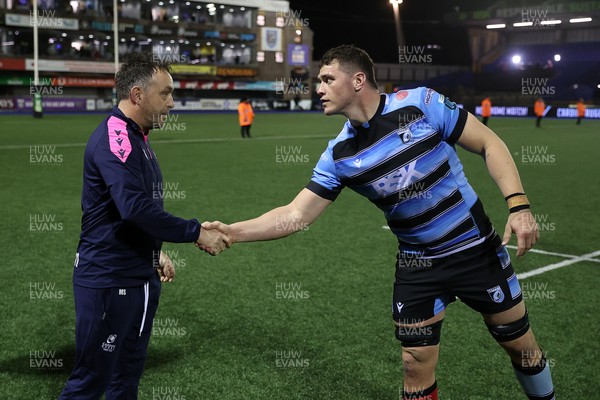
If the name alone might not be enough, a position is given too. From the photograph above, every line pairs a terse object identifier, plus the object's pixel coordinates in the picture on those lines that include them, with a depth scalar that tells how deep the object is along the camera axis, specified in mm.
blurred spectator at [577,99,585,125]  38938
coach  3193
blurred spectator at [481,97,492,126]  34228
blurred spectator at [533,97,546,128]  35625
